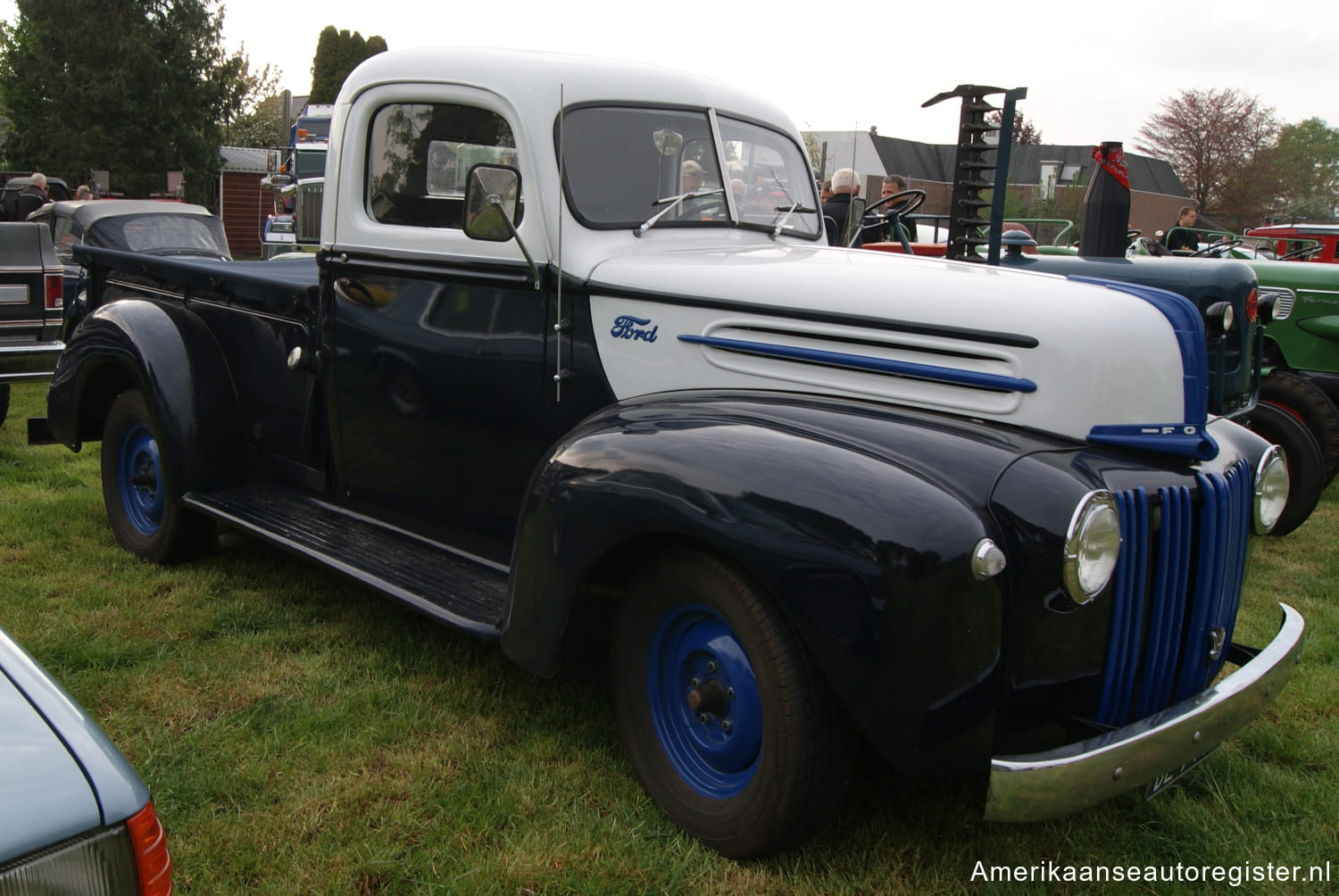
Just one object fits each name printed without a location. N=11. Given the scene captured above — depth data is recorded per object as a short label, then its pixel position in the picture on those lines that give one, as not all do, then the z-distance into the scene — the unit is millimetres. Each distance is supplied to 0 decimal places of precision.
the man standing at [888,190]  7622
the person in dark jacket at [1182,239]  9289
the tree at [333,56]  35281
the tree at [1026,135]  57769
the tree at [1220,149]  37875
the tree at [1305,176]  39969
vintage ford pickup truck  2141
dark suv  6648
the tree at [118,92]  28016
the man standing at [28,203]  11547
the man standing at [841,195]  5562
